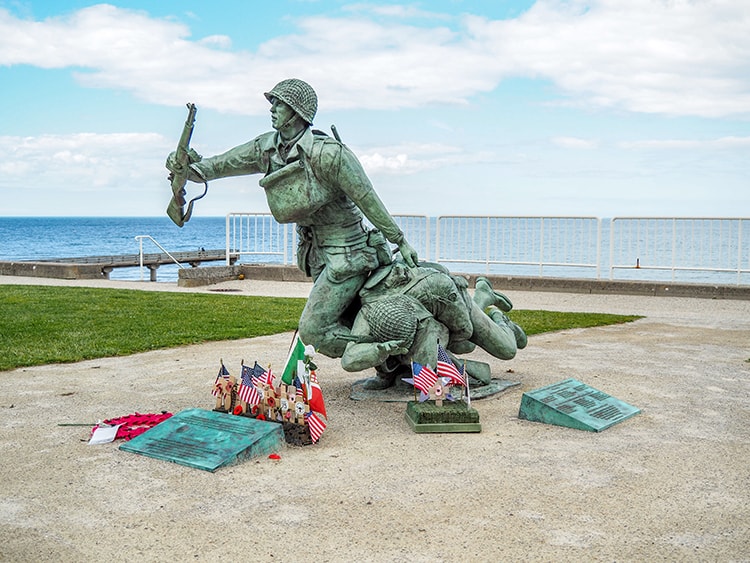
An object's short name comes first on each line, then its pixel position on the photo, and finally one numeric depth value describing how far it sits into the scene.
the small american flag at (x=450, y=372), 5.82
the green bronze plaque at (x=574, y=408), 5.77
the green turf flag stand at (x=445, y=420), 5.62
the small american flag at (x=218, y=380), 5.84
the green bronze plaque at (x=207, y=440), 4.89
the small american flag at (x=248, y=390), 5.57
